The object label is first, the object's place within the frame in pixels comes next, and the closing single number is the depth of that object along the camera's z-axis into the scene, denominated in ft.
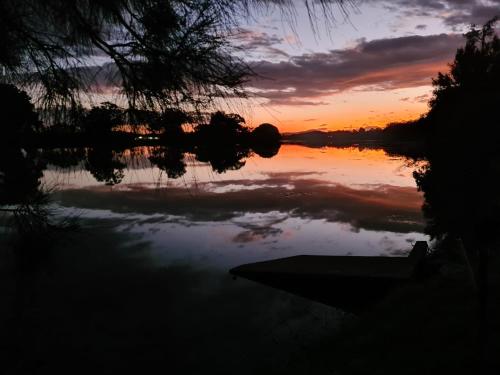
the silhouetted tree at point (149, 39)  7.51
